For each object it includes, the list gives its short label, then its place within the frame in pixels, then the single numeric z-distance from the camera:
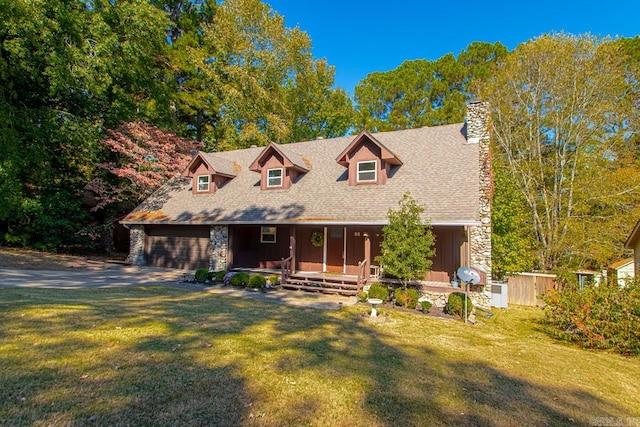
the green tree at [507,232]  14.02
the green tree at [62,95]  15.70
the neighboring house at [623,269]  16.36
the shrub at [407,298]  10.60
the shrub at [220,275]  13.52
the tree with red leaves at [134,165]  19.80
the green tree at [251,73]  26.03
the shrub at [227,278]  13.36
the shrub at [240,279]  13.03
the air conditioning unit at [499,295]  12.61
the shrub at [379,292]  10.86
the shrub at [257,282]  12.70
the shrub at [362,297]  11.14
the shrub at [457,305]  10.08
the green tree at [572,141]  16.83
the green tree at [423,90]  26.72
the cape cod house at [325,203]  12.38
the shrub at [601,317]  7.56
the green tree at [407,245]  10.34
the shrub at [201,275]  13.62
